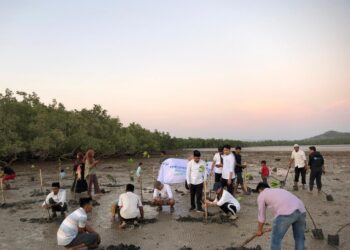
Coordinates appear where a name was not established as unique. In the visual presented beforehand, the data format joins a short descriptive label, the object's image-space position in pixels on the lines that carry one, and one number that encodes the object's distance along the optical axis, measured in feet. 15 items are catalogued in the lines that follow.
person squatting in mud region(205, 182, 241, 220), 32.01
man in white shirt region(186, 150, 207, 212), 35.12
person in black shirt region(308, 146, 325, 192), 45.88
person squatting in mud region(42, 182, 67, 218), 32.81
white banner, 42.73
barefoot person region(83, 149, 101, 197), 43.32
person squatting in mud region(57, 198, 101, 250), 22.90
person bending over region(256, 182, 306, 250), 20.01
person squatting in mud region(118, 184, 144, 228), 30.07
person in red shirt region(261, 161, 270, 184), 49.80
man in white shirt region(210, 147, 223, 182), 39.67
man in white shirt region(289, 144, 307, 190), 48.95
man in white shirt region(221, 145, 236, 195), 37.58
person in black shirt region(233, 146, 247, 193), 43.32
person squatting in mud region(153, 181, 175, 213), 36.14
